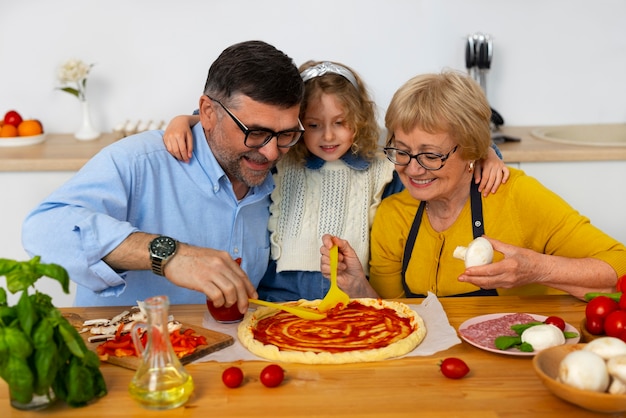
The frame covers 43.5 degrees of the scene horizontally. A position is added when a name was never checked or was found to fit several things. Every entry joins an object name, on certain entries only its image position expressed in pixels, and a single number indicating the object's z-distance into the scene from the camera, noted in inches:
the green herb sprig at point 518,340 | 63.7
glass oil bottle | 55.0
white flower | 142.6
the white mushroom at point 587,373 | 52.5
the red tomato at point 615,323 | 62.5
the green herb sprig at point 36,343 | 52.4
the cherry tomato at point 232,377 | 59.2
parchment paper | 65.7
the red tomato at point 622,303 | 65.3
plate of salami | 64.9
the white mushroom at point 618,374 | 52.2
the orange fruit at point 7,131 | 141.9
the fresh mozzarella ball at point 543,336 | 63.5
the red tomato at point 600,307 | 64.7
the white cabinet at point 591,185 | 128.0
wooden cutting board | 63.4
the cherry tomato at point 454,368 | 59.7
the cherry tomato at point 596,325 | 64.7
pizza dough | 64.5
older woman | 87.0
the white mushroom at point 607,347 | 54.9
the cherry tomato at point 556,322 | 68.0
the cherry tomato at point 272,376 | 59.2
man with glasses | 71.2
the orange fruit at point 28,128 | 143.8
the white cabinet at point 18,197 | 130.5
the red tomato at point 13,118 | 144.9
